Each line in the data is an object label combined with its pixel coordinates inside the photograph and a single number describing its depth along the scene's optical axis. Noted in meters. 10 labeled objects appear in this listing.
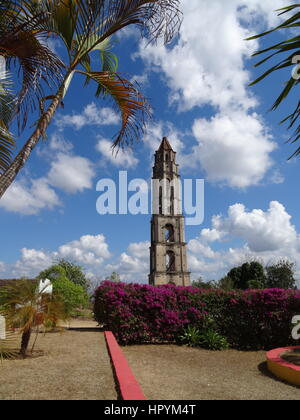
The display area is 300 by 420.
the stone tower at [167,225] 38.81
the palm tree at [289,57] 2.87
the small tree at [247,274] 42.75
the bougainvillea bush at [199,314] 9.55
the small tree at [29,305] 5.71
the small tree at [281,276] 43.91
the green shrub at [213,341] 9.23
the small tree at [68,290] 14.76
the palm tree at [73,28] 3.47
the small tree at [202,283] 39.68
